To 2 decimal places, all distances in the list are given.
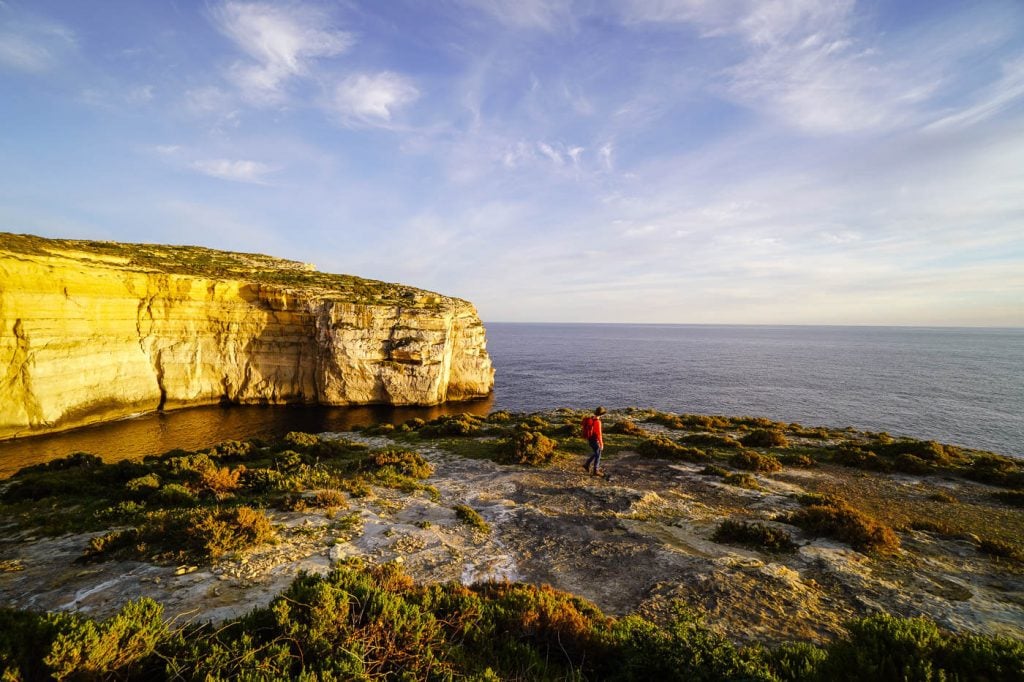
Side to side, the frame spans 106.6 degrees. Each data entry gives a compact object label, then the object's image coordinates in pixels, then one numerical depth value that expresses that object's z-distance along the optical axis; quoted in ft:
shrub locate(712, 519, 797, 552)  29.17
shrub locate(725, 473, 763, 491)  44.06
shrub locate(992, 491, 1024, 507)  41.48
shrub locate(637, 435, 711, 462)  56.24
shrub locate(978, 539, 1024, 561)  28.12
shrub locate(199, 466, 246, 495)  35.01
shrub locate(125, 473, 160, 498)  34.74
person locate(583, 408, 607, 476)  47.55
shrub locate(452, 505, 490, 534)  31.61
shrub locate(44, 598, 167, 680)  11.75
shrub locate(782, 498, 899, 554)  28.86
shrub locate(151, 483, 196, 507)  32.24
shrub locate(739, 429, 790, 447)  68.03
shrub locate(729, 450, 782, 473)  52.38
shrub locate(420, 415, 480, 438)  72.69
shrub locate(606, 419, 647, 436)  75.17
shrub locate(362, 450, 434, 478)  46.31
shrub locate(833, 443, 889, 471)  54.13
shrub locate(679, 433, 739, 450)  65.77
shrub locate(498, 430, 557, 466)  54.24
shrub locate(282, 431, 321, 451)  58.06
